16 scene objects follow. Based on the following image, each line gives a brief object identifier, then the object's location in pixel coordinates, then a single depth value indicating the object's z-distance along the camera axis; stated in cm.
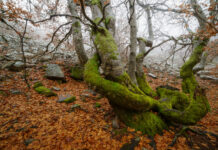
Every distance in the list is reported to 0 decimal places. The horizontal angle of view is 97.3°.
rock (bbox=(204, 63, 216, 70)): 1295
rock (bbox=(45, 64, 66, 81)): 548
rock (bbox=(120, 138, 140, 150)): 224
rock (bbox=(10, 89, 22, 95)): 390
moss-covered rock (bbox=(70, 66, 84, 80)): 633
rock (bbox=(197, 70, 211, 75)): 1076
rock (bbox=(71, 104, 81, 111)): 351
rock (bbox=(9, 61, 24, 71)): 555
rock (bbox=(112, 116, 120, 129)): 278
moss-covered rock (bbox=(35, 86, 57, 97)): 415
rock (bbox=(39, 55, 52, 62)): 731
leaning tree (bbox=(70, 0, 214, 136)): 244
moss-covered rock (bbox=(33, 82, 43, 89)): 452
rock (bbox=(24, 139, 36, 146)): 204
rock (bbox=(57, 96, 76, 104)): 389
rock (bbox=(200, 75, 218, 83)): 884
